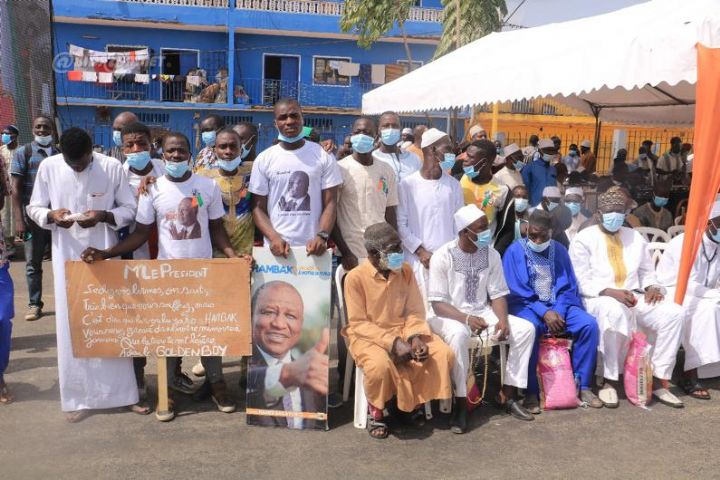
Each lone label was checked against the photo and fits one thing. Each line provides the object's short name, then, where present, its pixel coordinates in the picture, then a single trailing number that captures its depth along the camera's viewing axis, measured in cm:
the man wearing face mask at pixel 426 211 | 524
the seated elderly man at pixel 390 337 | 429
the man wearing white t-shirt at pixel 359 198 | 498
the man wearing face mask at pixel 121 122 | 524
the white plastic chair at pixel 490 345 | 458
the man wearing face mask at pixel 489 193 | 574
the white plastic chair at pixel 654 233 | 693
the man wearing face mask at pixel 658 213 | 802
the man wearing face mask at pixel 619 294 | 514
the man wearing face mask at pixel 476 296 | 476
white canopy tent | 565
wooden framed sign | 444
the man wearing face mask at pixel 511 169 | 727
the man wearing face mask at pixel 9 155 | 906
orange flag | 531
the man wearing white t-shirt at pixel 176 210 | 443
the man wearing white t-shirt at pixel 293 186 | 460
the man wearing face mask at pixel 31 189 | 670
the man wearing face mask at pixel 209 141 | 525
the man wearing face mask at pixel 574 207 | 655
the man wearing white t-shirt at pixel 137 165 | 471
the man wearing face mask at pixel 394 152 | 587
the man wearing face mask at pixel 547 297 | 498
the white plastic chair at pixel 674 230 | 706
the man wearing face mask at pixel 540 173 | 854
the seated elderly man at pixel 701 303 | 533
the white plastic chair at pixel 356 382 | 445
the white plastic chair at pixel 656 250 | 629
